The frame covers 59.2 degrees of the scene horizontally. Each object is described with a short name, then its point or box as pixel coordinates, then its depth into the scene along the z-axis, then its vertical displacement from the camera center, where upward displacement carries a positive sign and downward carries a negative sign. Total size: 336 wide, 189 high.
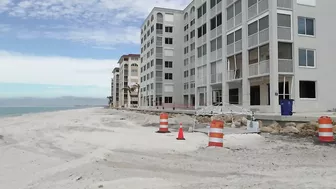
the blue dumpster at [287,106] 19.12 -0.37
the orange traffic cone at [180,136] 12.24 -1.50
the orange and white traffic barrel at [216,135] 9.91 -1.17
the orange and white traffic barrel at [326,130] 11.23 -1.13
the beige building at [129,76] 118.70 +10.21
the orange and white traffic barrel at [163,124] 15.25 -1.25
